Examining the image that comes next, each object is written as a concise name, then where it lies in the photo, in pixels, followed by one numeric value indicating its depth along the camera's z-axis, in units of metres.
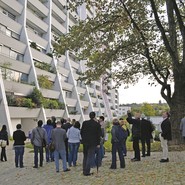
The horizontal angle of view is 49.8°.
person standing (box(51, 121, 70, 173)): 6.63
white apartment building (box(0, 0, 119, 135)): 22.89
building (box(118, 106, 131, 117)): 116.19
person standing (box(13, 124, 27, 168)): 7.68
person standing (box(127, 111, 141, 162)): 7.59
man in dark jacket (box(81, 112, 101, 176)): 5.96
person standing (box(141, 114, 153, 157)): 8.34
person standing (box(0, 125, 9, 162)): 9.02
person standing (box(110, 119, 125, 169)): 6.68
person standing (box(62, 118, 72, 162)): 8.27
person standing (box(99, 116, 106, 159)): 7.74
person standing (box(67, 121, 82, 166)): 7.10
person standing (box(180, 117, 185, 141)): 7.33
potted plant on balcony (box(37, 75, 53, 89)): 28.21
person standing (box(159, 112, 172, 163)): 7.13
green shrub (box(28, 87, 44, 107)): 25.80
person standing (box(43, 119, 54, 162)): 7.93
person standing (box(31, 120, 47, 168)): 7.46
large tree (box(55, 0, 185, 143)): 10.71
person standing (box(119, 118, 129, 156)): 7.96
